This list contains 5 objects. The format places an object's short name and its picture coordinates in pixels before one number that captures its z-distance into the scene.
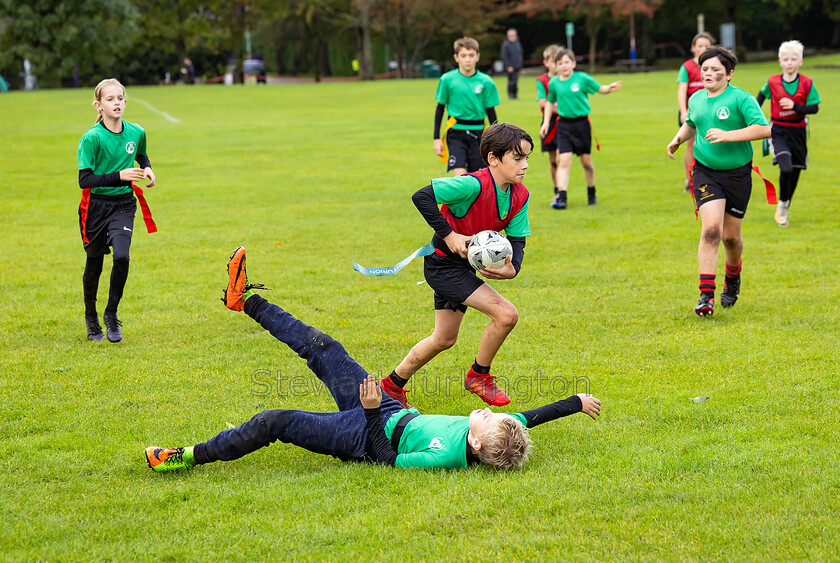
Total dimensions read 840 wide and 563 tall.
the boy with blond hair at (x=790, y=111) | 11.50
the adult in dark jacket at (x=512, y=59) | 33.69
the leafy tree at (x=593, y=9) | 53.59
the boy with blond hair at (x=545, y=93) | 14.02
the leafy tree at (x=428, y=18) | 57.50
